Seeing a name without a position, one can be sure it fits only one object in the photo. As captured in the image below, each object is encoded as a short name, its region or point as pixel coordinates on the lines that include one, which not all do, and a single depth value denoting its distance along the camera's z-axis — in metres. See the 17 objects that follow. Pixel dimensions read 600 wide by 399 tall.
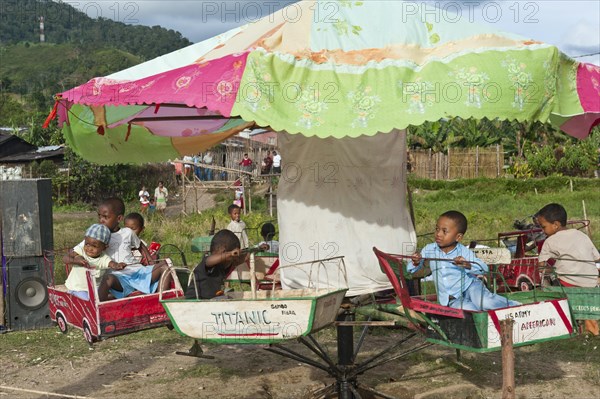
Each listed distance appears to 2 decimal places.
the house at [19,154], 25.53
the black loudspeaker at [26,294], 8.22
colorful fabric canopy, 4.15
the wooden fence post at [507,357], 4.01
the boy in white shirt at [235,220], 10.61
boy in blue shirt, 4.62
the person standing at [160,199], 24.20
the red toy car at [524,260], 6.25
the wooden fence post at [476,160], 32.09
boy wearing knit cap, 5.20
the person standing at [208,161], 31.75
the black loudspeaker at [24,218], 8.33
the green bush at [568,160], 30.89
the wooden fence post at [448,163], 32.41
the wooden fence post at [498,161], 32.12
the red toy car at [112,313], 4.65
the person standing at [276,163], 26.78
